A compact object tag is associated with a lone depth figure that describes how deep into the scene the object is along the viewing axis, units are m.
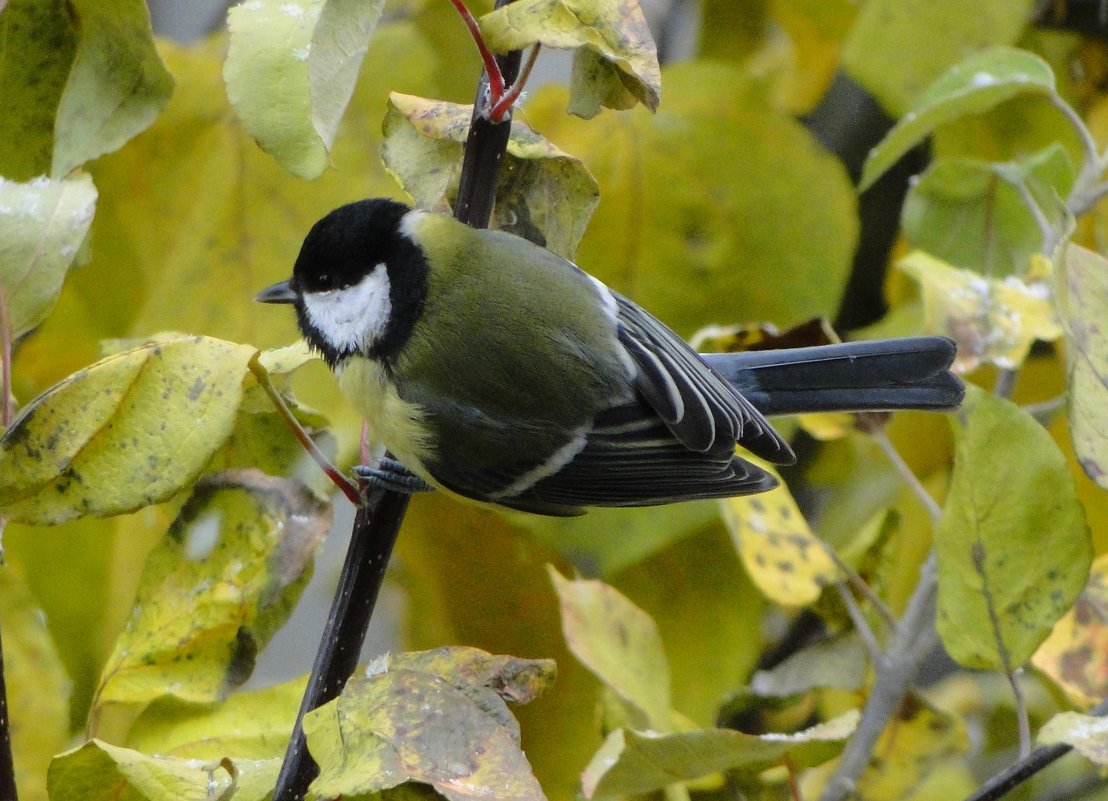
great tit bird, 4.20
